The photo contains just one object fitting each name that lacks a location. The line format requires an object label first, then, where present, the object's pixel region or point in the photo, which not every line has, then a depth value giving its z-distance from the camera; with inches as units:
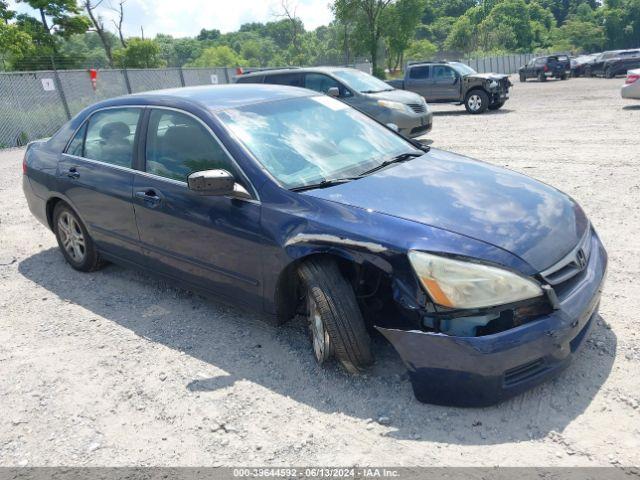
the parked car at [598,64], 1182.9
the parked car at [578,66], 1298.4
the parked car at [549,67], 1239.5
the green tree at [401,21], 1823.3
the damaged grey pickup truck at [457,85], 626.5
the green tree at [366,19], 1740.9
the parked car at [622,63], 1103.6
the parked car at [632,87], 533.3
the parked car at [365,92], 403.2
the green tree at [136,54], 1635.1
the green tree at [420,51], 2514.8
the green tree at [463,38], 3110.2
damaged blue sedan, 99.8
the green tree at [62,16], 1232.2
